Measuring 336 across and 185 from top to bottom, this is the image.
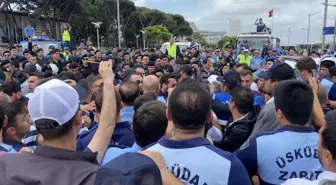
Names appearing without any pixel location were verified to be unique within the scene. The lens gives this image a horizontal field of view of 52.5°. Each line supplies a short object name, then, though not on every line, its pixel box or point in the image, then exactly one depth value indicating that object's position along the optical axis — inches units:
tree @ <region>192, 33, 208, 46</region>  3710.6
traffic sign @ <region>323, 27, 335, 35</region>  908.0
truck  689.6
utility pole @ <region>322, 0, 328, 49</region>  1074.7
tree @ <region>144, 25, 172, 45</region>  2097.7
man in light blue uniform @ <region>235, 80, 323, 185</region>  87.9
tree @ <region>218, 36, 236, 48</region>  2610.7
